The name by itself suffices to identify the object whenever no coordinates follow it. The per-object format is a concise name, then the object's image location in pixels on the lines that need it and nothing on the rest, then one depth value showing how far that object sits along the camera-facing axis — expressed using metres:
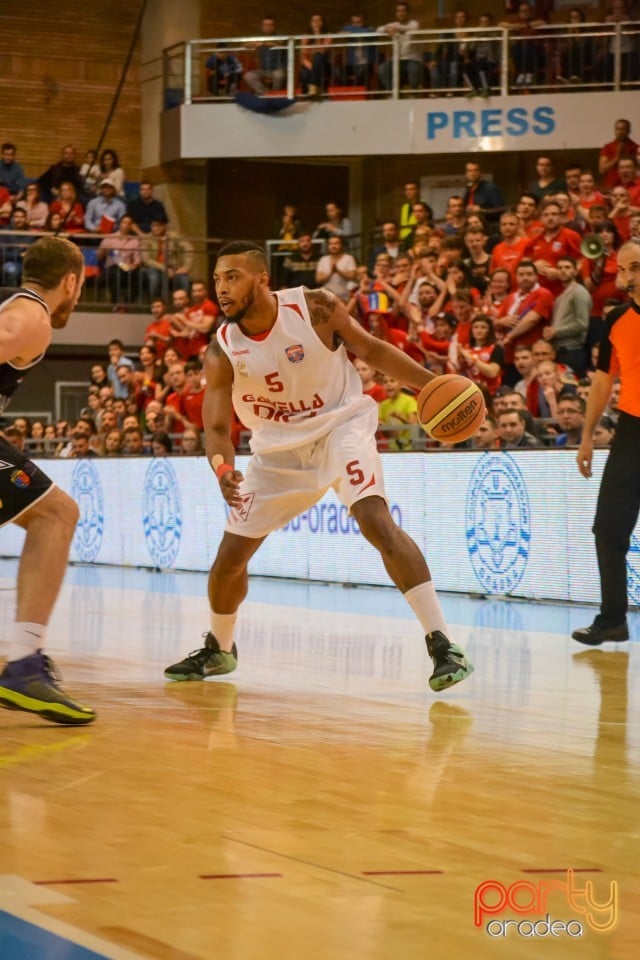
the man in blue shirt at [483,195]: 20.36
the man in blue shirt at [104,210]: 25.50
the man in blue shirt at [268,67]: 24.64
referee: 9.03
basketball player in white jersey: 7.18
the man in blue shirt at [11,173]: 26.31
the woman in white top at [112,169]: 26.16
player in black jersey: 5.86
